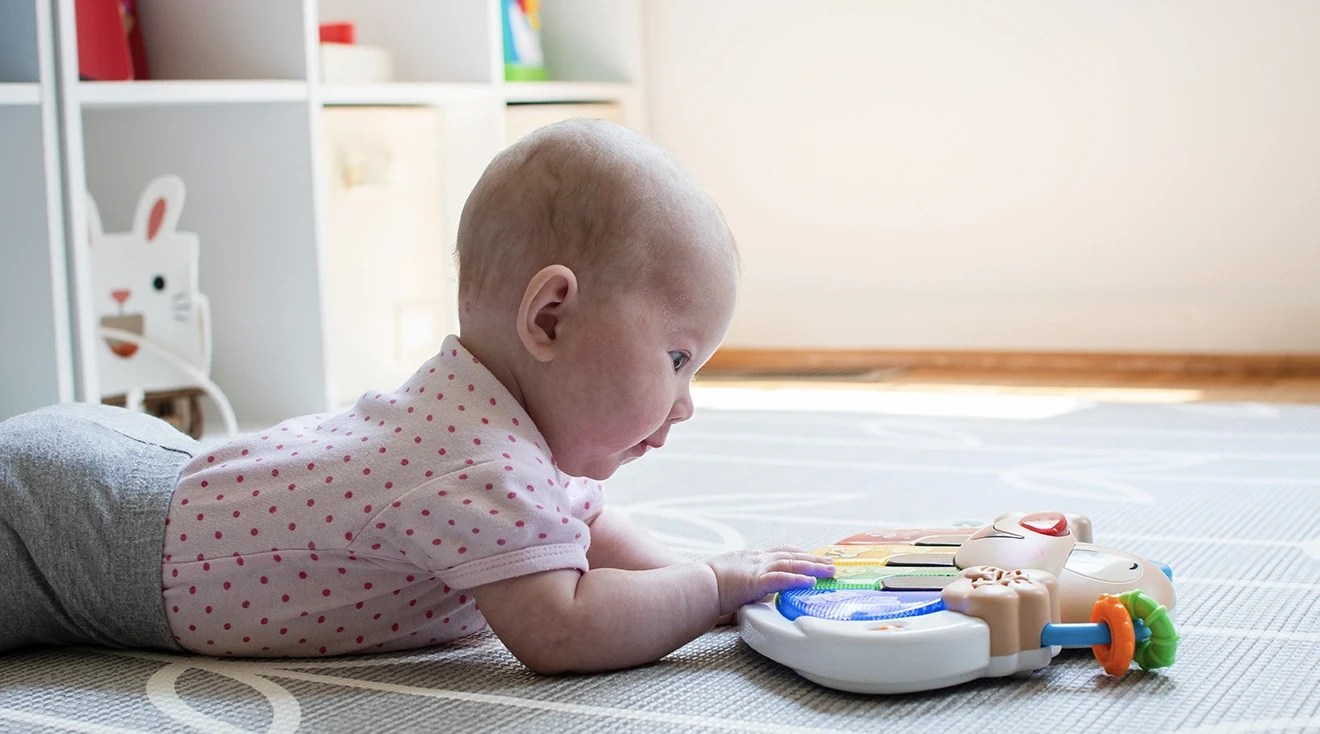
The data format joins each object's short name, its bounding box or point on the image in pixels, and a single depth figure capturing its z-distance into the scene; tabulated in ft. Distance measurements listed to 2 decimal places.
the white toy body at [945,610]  2.26
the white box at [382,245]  5.70
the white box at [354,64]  5.68
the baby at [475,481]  2.44
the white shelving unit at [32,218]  4.02
